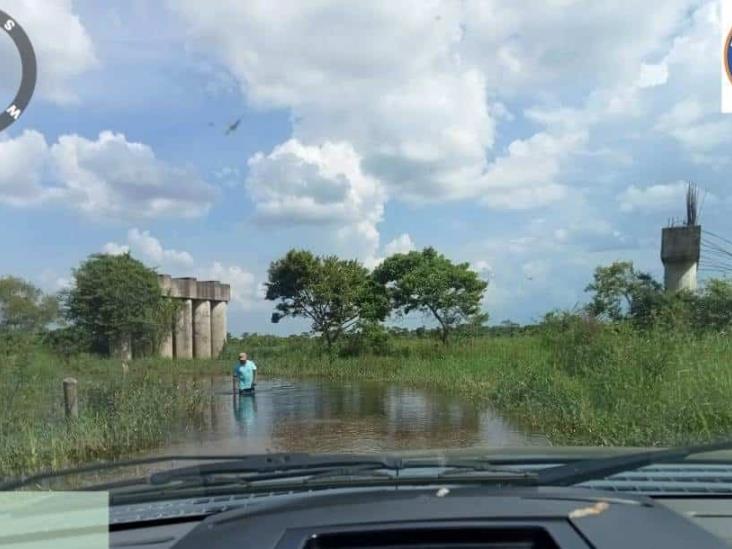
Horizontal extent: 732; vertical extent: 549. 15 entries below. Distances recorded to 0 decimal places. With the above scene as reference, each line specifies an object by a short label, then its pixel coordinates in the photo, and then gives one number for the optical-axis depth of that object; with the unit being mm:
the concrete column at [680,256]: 27359
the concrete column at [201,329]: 43875
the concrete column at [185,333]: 41188
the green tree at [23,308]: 17766
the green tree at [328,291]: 37938
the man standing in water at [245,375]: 20844
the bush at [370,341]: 37694
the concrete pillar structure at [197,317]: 40203
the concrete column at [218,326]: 45844
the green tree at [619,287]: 28878
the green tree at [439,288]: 36156
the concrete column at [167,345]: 36750
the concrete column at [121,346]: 31520
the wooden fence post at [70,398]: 13289
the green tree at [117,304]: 31500
